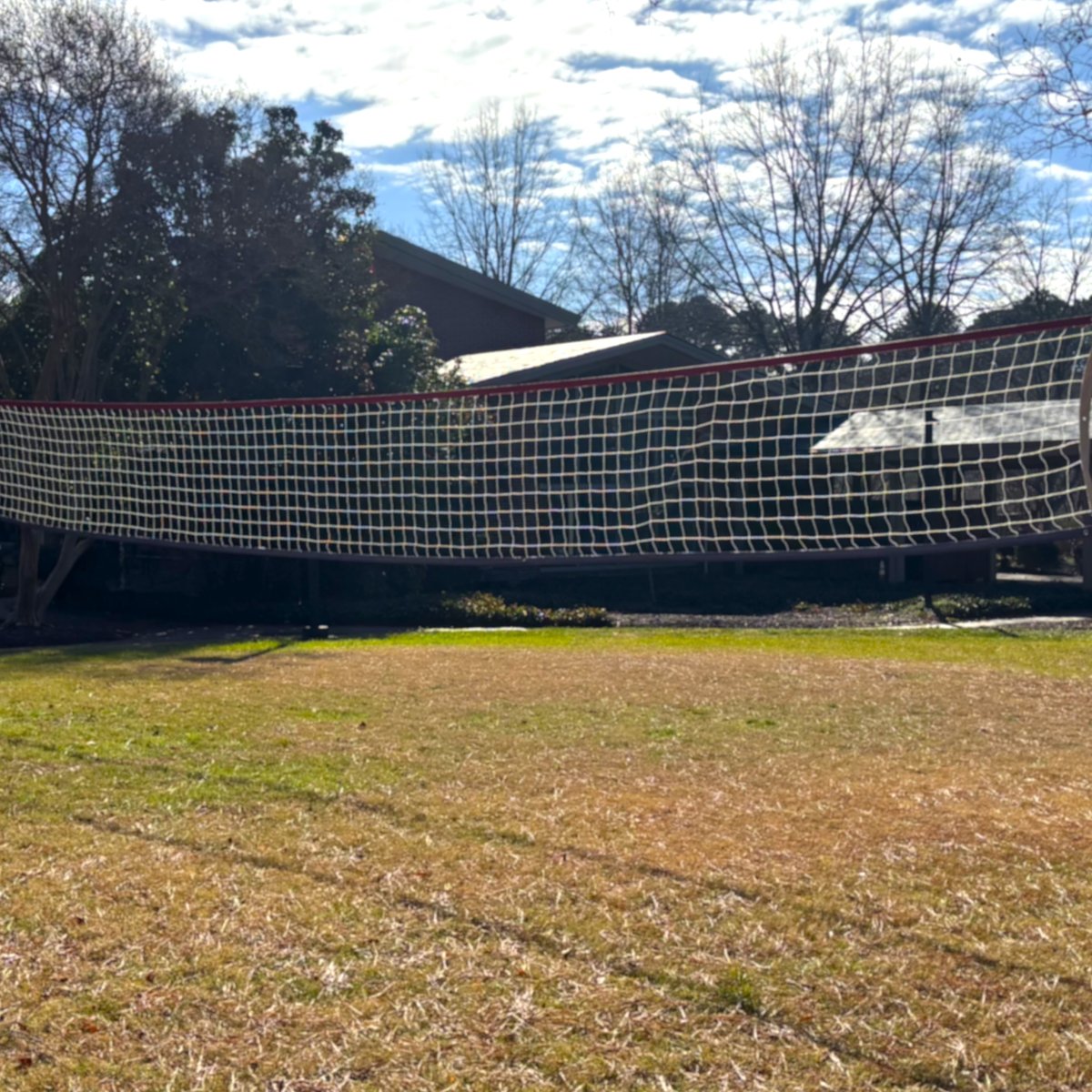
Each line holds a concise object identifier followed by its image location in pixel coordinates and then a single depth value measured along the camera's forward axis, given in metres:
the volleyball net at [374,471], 9.15
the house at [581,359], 21.81
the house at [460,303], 26.39
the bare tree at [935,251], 33.50
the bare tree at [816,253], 34.34
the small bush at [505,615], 19.09
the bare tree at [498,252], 44.25
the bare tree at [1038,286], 32.31
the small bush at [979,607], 20.38
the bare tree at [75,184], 15.84
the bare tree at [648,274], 37.91
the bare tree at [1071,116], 14.59
